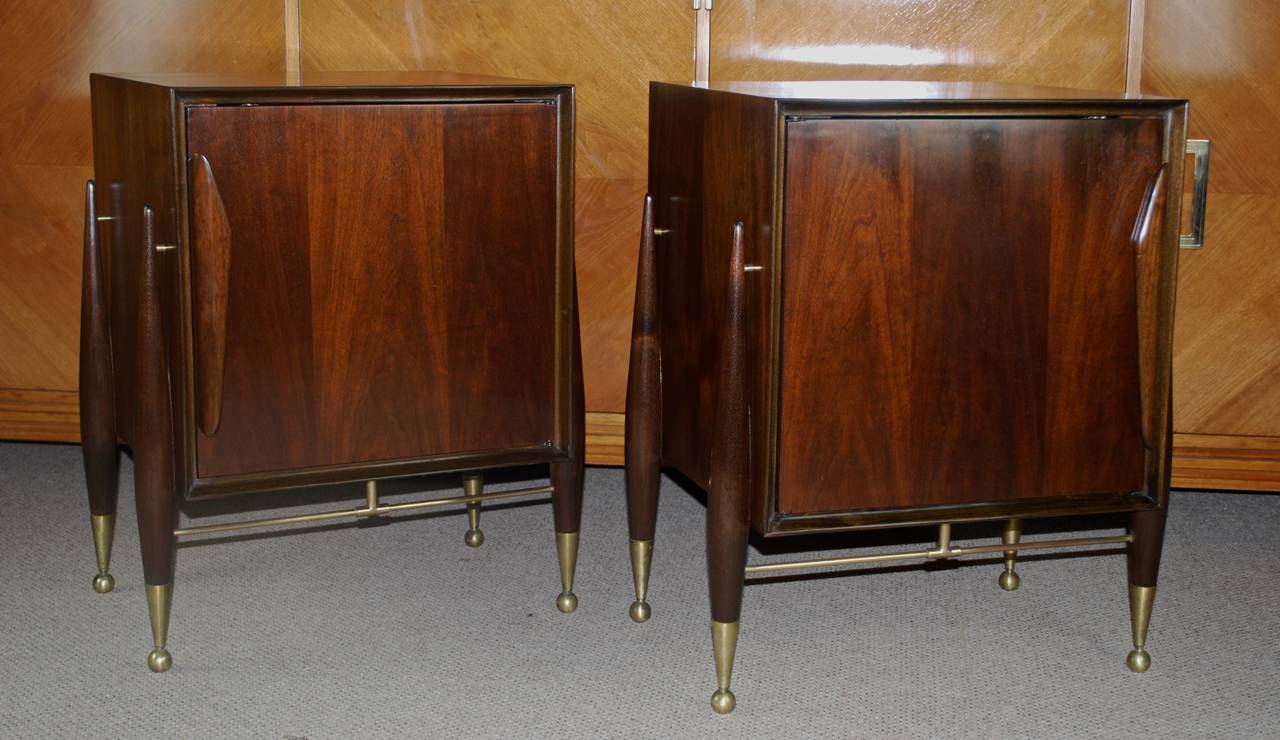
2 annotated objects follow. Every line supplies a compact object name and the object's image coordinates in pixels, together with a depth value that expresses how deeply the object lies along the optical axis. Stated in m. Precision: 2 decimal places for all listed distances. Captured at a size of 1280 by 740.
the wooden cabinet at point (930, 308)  1.48
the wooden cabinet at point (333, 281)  1.54
